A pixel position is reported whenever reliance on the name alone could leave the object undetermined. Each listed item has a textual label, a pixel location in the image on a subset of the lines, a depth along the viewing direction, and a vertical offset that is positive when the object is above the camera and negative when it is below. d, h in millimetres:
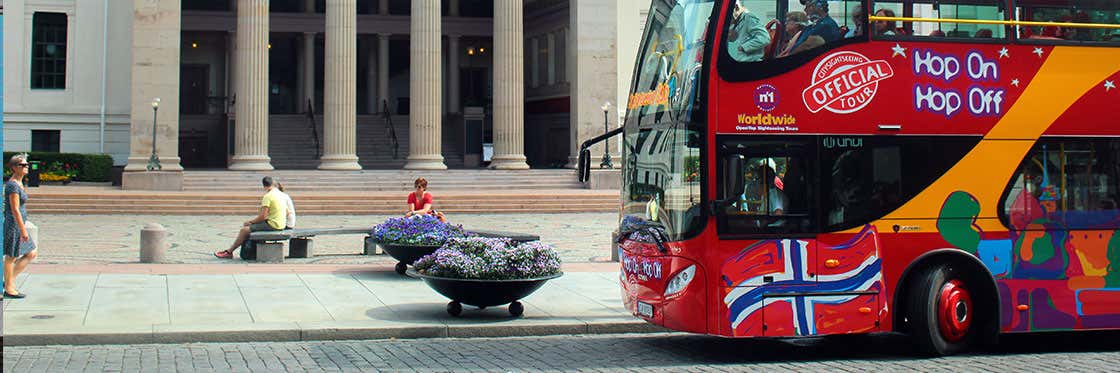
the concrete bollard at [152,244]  18828 -588
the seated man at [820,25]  10508 +1670
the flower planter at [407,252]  16625 -634
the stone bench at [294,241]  19094 -569
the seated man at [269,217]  19656 -154
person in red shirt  20547 +142
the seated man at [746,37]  10289 +1518
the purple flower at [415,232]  16703 -349
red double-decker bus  10258 +348
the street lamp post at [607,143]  43875 +2510
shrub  42594 +1667
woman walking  13469 -226
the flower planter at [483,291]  12859 -929
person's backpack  19797 -717
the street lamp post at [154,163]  40691 +1574
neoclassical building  41875 +5285
